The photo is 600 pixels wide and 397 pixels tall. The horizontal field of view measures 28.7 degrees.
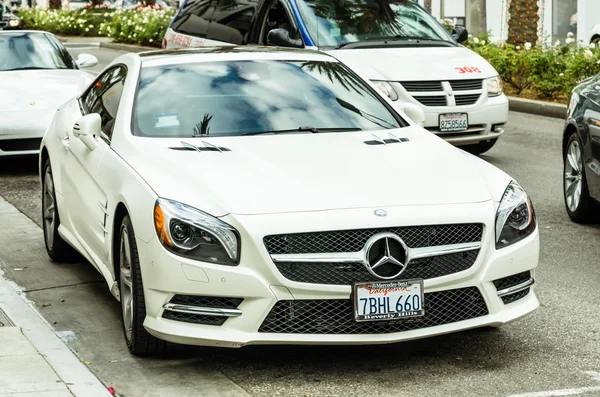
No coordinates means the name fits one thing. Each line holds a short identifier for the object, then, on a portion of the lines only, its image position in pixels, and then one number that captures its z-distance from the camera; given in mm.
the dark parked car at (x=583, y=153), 8922
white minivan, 11984
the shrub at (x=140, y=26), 33125
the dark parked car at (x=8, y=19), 31370
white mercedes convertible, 5426
